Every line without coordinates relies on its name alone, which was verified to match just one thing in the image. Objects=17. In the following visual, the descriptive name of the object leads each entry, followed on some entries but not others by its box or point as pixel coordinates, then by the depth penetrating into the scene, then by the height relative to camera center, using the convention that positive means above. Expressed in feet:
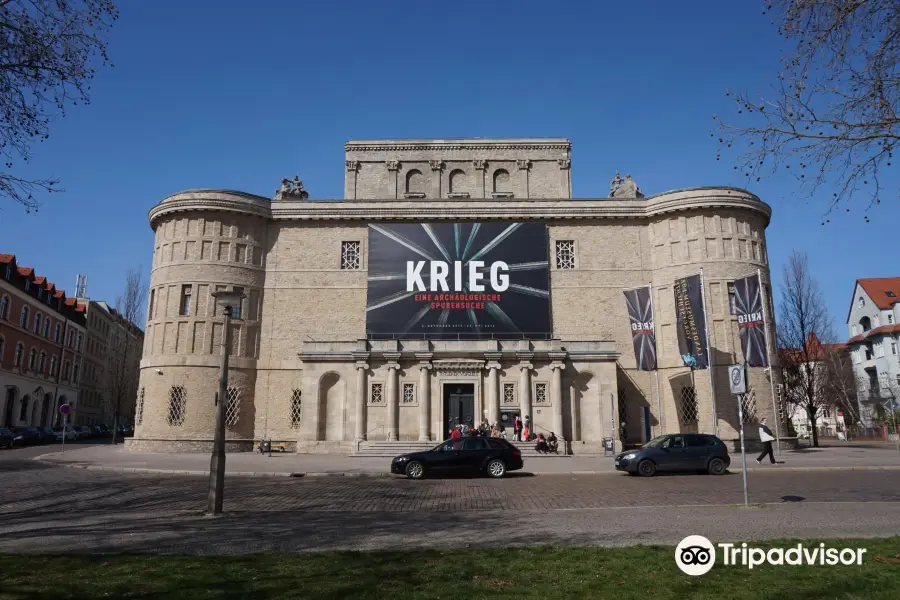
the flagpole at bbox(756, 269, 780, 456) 113.80 +9.48
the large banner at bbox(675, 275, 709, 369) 113.39 +18.15
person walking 81.20 -2.34
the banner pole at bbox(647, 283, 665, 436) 120.78 +2.24
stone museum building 114.52 +21.58
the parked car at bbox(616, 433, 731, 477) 69.97 -4.12
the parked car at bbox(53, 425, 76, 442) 165.04 -3.42
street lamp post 38.22 -0.60
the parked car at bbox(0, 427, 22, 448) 129.39 -3.65
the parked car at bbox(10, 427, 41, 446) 142.51 -3.36
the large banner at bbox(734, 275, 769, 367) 113.70 +17.66
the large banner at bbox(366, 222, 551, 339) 126.00 +29.09
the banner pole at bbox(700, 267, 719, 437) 106.23 +18.37
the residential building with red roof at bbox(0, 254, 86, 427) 166.61 +22.24
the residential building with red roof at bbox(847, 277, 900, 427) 208.13 +29.51
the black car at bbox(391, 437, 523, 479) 68.18 -4.32
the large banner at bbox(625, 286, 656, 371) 113.60 +17.16
